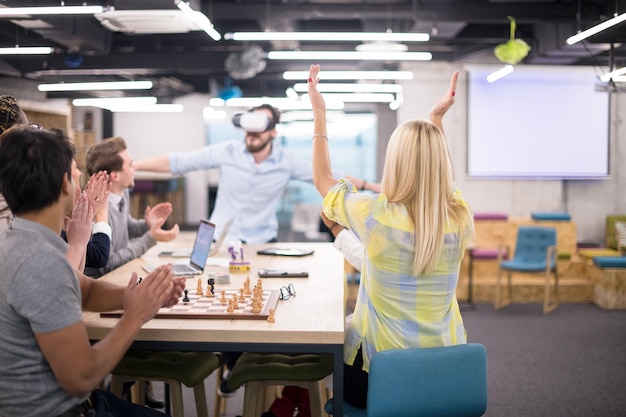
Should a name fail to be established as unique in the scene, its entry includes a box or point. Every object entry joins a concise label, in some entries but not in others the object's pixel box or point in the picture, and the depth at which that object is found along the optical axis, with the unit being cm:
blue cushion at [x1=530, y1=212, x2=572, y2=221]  852
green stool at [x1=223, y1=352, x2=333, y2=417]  273
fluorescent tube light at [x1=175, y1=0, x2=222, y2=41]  512
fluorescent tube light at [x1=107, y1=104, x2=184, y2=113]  1263
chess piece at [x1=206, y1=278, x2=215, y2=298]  279
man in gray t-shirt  172
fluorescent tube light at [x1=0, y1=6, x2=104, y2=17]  514
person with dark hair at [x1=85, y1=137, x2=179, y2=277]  365
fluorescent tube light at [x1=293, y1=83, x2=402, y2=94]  933
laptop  343
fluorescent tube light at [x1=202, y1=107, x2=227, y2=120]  1302
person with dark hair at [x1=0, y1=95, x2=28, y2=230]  233
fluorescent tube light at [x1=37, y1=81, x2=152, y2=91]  995
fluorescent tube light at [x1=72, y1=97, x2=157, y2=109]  1149
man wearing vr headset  471
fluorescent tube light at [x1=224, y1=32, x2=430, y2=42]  634
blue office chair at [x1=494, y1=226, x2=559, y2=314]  750
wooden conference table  230
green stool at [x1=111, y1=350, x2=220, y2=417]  277
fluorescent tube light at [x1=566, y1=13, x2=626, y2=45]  554
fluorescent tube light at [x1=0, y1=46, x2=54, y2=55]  714
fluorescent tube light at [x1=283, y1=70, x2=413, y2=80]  848
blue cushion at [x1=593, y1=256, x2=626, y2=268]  758
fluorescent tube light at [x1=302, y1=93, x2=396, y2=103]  1062
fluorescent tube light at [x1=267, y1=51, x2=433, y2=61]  706
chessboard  245
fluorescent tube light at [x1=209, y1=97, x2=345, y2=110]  1095
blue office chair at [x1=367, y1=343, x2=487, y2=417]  219
